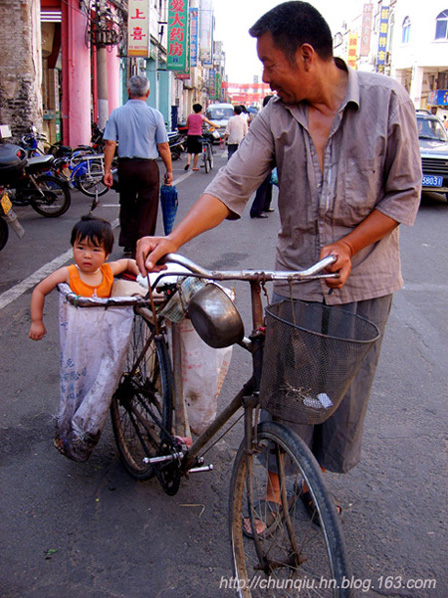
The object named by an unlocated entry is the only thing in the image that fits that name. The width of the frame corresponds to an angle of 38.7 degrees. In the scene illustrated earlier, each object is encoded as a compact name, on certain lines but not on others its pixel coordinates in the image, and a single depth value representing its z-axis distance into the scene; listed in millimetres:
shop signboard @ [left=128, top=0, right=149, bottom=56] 18531
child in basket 2979
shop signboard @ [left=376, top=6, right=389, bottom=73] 47656
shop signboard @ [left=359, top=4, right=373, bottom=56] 53531
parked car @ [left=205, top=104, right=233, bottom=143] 35969
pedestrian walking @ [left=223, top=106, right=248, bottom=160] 14705
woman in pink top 17547
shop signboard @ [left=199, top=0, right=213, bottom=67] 55844
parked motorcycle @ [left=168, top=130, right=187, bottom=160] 20953
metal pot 1864
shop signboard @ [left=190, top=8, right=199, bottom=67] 36275
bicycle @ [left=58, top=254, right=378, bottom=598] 1875
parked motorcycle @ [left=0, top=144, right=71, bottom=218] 9766
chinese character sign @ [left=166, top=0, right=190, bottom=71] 28062
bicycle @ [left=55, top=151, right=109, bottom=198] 12047
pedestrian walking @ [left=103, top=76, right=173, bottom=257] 7000
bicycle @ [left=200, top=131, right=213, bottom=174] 18062
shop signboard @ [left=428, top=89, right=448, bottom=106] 38425
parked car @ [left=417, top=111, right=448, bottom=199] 11758
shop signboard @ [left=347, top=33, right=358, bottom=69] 59750
